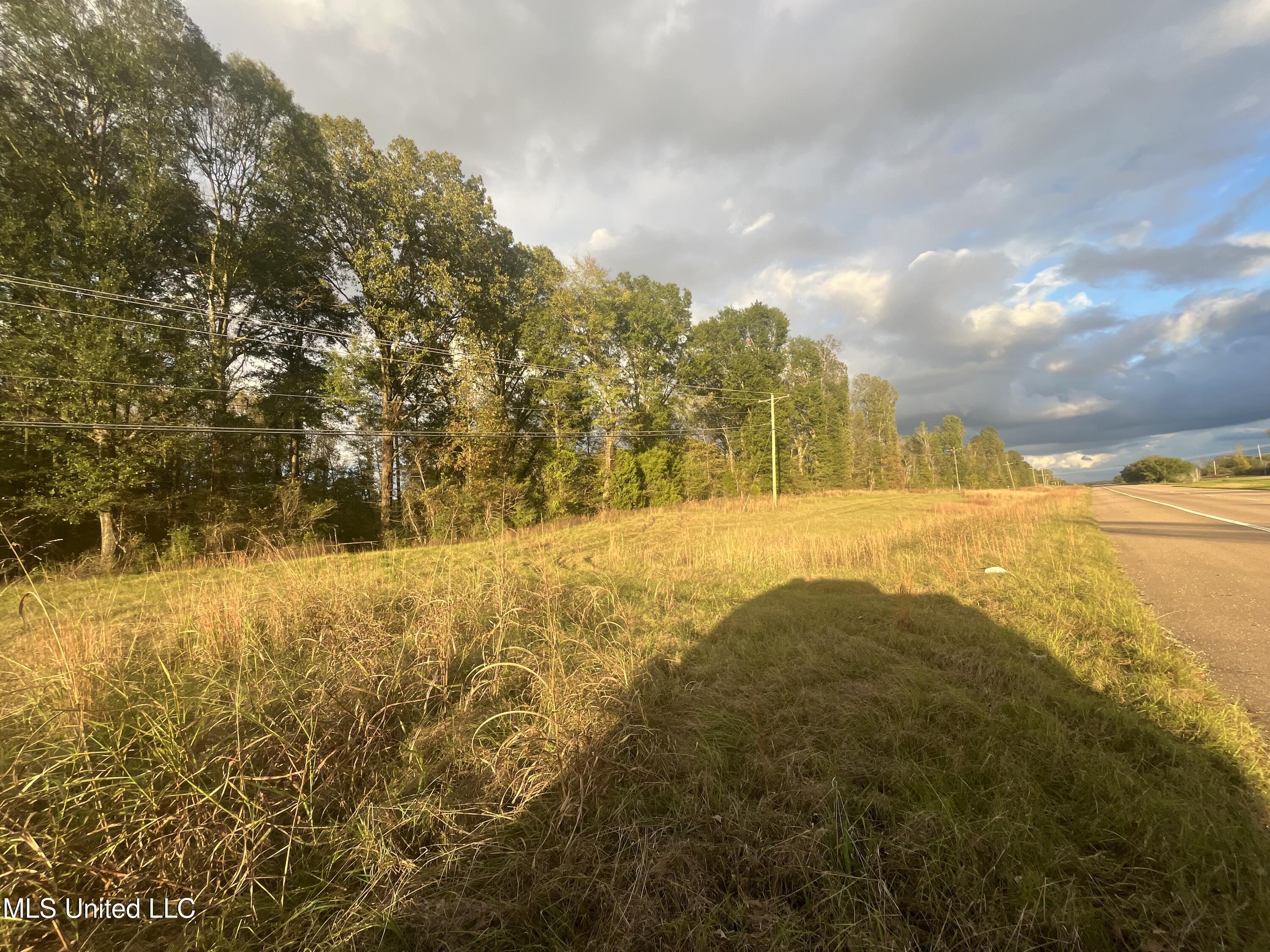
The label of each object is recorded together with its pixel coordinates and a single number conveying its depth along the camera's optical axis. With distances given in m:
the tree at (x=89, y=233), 11.06
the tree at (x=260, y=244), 15.54
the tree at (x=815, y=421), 44.88
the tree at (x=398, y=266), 18.20
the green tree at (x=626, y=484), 28.19
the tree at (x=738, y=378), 39.56
